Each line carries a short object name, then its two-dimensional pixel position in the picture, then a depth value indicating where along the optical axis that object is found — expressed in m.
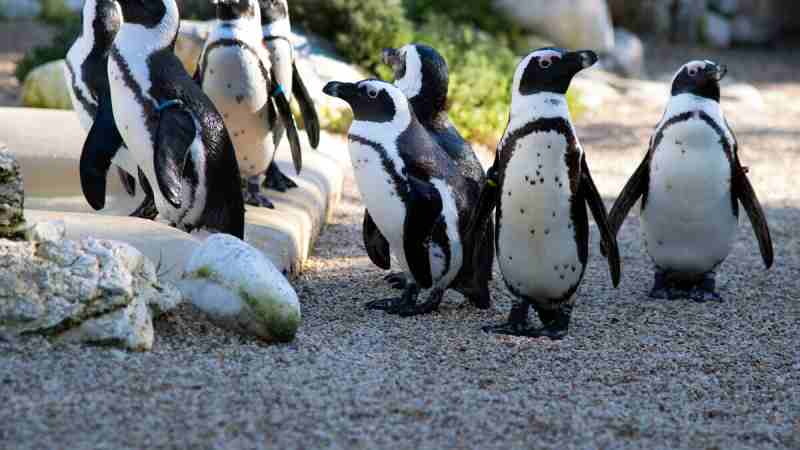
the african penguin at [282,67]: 12.47
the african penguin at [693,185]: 10.48
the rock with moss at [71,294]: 7.71
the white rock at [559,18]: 25.56
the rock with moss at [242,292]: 8.42
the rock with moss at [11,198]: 8.03
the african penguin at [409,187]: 9.45
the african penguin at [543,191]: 8.88
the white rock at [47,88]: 18.10
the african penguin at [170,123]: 9.84
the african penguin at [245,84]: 11.68
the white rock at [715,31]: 31.51
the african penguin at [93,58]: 11.41
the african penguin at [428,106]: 10.34
